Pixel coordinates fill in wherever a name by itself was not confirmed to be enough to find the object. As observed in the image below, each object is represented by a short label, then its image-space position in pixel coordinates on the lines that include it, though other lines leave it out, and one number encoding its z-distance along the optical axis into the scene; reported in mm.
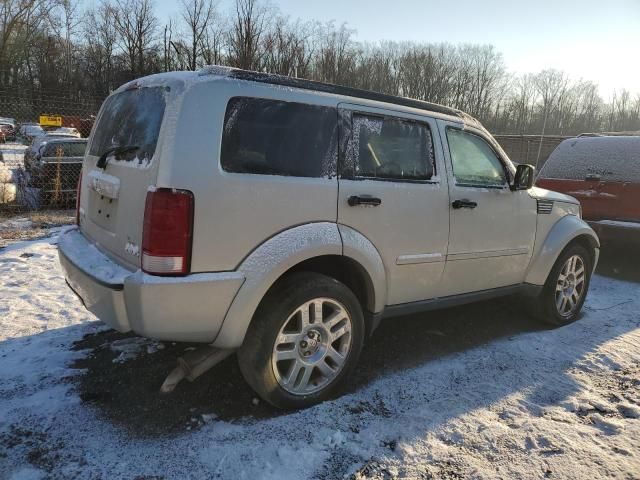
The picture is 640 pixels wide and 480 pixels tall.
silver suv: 2529
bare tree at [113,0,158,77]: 55219
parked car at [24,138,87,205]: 10555
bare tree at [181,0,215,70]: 41656
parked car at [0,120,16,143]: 33906
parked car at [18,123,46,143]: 30272
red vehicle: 6734
